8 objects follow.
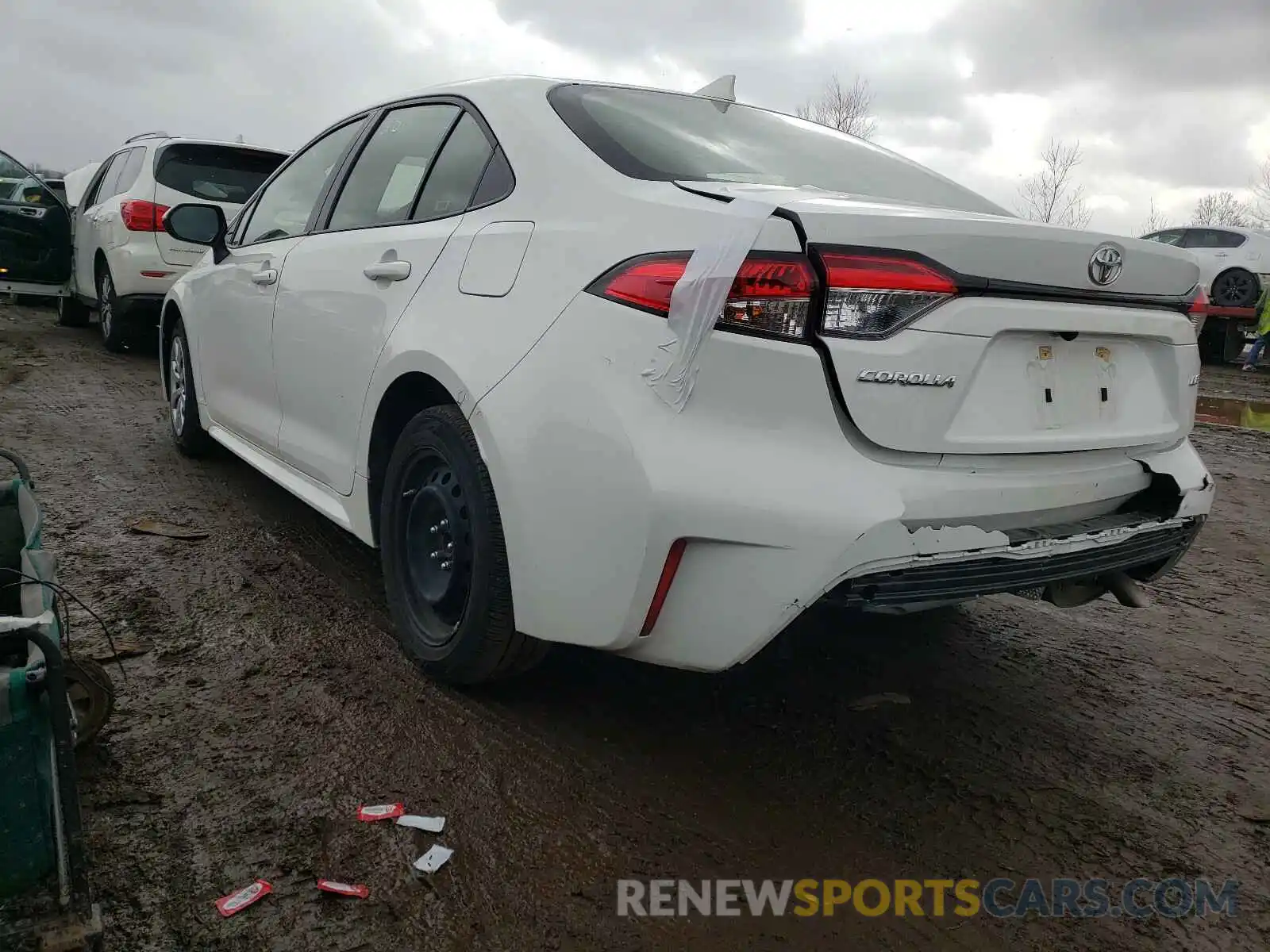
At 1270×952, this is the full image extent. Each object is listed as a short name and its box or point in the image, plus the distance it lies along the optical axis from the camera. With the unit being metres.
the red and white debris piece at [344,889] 1.92
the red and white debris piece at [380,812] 2.16
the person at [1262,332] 14.57
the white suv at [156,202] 7.55
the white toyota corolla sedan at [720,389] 1.96
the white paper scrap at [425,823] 2.13
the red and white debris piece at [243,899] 1.85
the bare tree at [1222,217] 45.53
